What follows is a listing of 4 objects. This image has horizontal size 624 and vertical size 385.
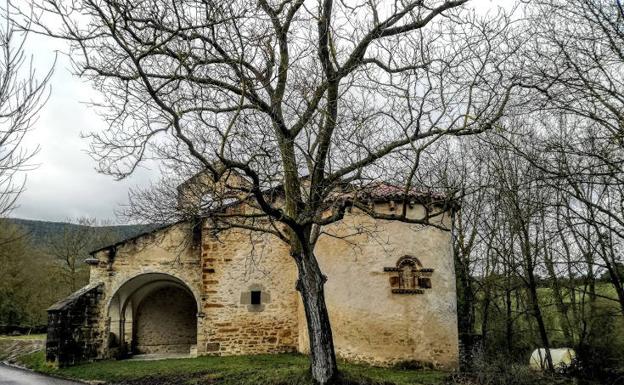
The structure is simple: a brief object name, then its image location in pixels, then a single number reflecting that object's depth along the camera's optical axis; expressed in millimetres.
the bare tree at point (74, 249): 29588
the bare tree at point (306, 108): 8109
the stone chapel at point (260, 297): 12609
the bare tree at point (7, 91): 5672
